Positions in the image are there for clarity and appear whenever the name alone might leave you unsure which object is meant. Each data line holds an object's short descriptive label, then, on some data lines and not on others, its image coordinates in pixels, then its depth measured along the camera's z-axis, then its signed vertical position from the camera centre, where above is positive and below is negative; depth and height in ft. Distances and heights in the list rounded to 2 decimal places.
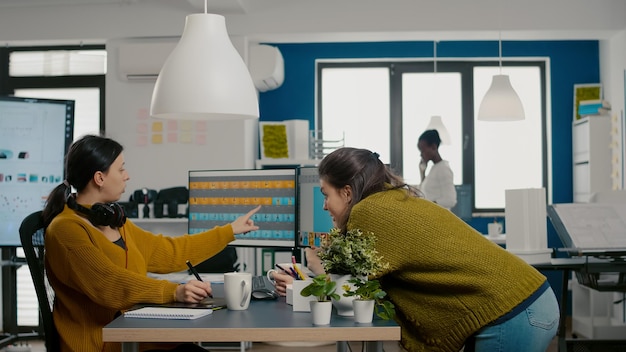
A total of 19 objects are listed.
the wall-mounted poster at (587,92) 22.98 +2.99
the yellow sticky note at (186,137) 19.38 +1.34
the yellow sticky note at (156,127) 19.39 +1.62
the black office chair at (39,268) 7.61 -0.80
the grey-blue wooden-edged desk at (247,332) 6.03 -1.13
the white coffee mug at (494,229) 20.48 -1.04
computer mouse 7.82 -1.08
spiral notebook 6.56 -1.07
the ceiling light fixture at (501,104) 18.89 +2.17
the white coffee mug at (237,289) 7.01 -0.91
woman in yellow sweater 7.28 -0.67
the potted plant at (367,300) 6.20 -0.90
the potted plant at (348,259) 6.21 -0.57
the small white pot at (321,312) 6.14 -0.99
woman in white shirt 19.56 +0.40
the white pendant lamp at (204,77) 8.59 +1.30
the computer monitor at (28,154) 14.65 +0.72
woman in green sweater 6.38 -0.79
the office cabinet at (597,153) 21.03 +1.05
